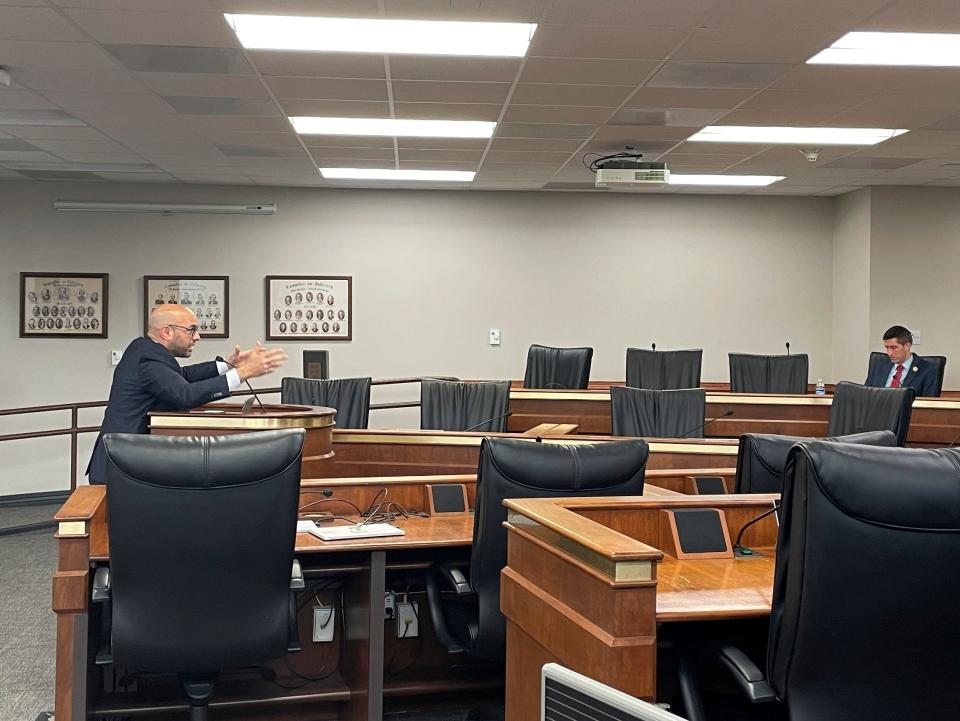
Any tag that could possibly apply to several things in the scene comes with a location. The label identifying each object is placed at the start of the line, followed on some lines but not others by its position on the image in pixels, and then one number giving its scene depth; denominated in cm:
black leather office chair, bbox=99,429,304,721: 264
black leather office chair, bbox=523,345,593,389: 736
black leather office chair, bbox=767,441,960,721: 181
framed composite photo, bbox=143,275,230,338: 888
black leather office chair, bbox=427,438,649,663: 286
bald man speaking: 421
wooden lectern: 404
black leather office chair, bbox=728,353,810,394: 775
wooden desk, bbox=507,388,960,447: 697
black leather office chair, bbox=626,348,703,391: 743
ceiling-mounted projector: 672
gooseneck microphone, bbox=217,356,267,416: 423
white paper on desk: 315
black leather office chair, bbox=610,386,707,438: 575
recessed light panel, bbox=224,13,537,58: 429
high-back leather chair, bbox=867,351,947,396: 728
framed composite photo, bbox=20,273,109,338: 873
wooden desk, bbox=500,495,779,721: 193
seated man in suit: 723
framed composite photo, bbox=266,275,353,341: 904
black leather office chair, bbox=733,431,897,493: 308
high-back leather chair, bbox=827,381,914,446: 518
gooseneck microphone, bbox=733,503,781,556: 275
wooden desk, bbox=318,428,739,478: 460
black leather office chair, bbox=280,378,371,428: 619
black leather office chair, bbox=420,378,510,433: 603
